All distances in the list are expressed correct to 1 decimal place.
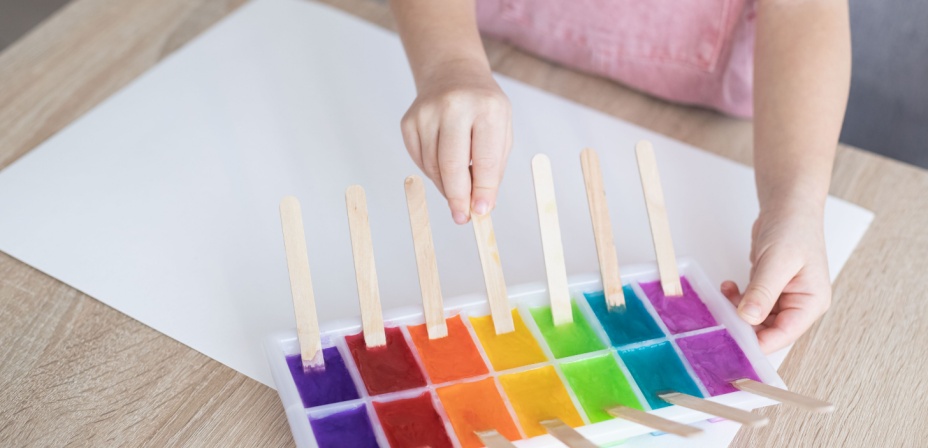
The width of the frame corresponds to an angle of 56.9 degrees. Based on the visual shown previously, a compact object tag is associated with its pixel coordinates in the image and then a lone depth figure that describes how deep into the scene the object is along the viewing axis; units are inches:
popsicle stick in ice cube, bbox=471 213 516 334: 23.8
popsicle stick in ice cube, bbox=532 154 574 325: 24.4
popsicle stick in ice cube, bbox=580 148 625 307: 25.0
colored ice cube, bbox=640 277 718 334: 24.5
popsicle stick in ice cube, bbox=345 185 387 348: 22.8
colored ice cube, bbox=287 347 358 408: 21.2
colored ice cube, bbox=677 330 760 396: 22.8
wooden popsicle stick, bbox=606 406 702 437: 18.6
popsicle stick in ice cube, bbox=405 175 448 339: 23.3
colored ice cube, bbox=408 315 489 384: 22.2
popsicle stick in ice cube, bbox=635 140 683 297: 25.5
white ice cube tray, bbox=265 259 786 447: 20.7
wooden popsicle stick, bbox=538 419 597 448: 19.2
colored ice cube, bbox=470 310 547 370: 22.8
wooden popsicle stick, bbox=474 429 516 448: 19.4
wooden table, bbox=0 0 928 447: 23.1
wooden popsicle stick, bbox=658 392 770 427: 19.3
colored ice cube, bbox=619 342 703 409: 22.5
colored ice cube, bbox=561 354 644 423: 21.8
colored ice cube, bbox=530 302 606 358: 23.4
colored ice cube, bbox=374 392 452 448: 20.5
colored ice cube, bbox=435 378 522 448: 20.8
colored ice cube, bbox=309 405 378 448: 20.3
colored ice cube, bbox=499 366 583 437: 21.3
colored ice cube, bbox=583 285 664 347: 24.0
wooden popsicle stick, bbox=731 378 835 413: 19.9
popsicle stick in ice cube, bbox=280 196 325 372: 22.1
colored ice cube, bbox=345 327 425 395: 21.7
